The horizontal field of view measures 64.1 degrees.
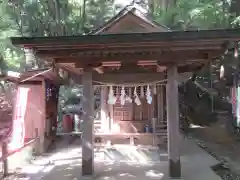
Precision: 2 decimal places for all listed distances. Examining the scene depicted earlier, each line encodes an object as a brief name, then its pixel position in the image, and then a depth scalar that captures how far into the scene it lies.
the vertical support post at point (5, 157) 5.12
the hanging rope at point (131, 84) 5.24
